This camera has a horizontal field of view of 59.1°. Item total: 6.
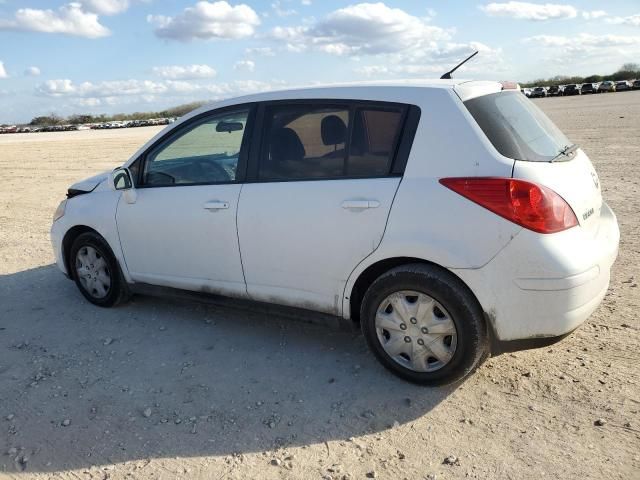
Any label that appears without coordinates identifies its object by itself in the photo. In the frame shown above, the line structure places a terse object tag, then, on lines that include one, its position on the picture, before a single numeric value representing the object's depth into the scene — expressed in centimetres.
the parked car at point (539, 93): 6594
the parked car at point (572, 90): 6369
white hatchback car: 312
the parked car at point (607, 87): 6012
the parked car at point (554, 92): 6572
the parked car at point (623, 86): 6013
